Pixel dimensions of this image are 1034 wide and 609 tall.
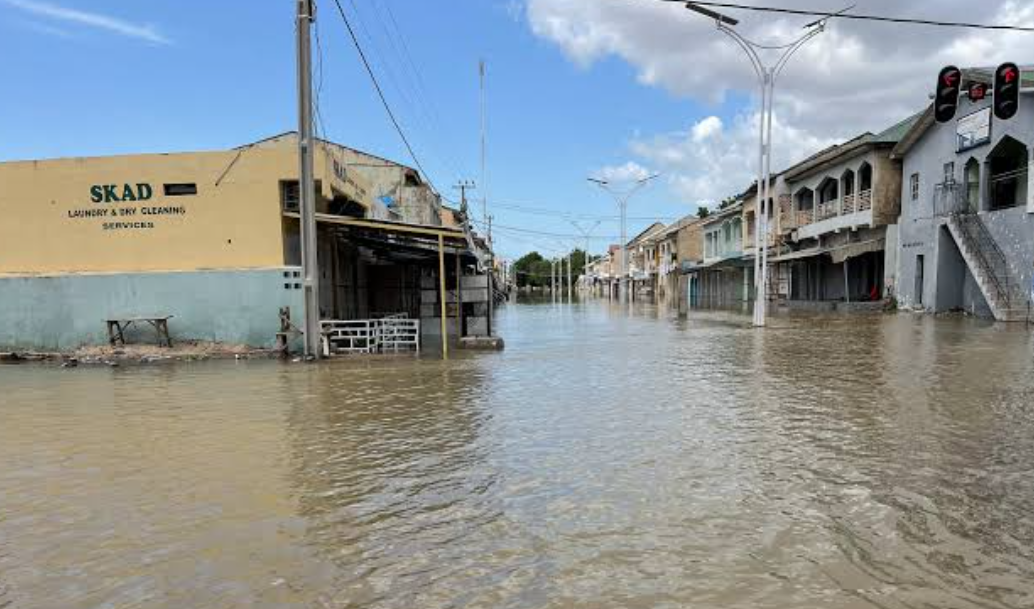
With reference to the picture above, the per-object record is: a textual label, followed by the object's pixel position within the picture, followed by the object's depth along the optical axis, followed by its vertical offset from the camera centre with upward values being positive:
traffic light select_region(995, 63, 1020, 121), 13.09 +3.36
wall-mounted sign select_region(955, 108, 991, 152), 25.69 +5.36
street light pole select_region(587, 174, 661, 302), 69.04 -0.93
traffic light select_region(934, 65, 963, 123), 13.60 +3.45
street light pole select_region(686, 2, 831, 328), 24.86 +2.37
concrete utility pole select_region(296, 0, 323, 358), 16.16 +2.48
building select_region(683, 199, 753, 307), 53.03 +1.26
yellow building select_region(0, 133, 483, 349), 17.75 +1.10
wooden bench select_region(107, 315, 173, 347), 17.56 -0.95
